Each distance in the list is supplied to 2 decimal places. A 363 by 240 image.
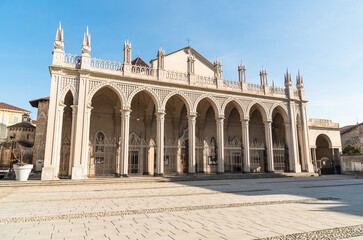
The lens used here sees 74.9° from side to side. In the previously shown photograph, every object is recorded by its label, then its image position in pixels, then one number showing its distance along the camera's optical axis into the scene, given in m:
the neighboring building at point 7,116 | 34.94
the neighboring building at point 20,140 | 26.05
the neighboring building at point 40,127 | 22.03
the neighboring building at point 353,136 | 30.41
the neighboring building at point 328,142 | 24.70
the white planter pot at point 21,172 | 12.70
